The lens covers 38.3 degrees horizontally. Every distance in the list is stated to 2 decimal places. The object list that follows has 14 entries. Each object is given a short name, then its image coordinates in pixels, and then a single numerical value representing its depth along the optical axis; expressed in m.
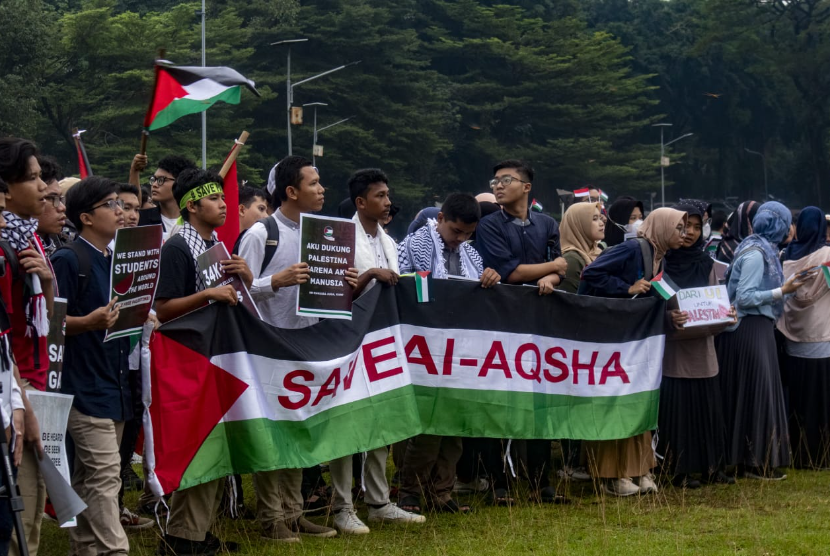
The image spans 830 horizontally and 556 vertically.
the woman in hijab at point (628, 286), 7.93
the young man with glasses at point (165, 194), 7.95
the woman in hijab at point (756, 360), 8.53
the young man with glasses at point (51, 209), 5.38
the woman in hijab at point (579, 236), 8.42
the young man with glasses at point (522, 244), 7.69
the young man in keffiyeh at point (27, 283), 4.61
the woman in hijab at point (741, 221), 9.53
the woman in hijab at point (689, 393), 8.21
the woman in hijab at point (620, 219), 9.85
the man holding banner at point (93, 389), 5.30
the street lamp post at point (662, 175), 71.96
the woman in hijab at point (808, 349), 9.17
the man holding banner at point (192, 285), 5.93
